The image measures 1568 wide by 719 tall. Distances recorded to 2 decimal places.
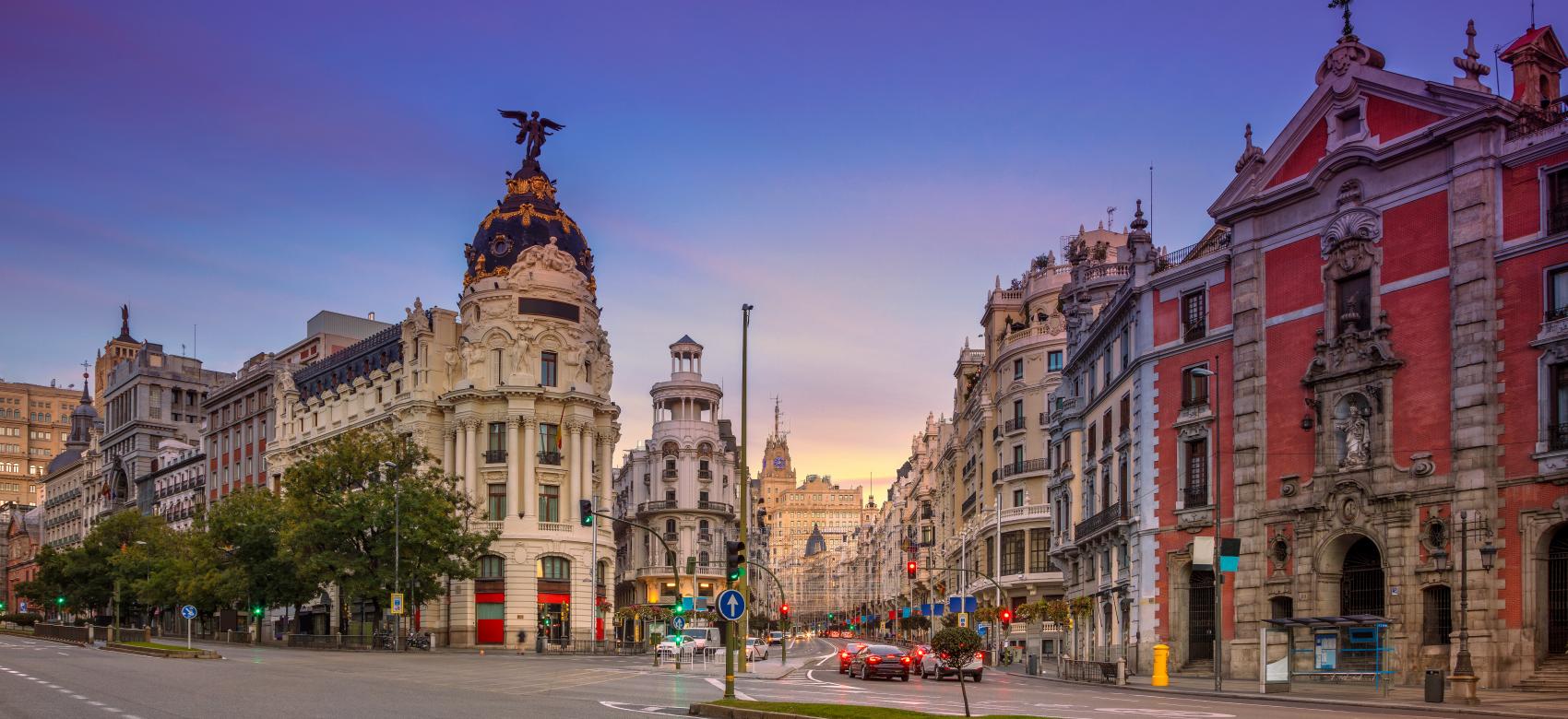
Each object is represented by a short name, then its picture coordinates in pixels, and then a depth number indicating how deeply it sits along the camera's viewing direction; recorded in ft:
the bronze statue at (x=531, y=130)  313.94
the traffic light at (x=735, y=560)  106.83
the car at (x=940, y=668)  169.78
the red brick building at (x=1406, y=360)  126.72
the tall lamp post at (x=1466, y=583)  110.11
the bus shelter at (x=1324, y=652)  131.34
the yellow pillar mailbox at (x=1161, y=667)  144.15
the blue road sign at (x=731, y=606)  94.94
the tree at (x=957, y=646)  77.77
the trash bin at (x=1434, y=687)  109.81
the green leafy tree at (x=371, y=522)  234.79
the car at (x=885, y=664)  165.58
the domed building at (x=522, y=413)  284.61
